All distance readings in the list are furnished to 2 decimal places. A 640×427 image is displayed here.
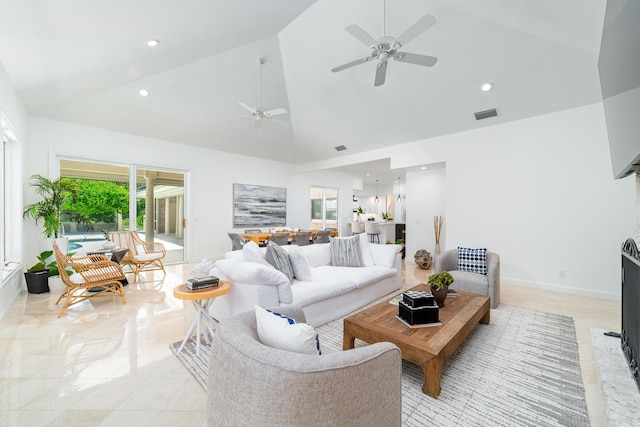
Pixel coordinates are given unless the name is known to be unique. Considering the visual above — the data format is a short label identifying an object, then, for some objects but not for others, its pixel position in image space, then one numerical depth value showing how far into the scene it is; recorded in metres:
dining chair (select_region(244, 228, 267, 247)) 7.49
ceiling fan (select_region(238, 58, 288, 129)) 4.40
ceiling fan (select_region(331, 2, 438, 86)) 2.52
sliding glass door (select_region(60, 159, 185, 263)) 5.29
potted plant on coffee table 2.59
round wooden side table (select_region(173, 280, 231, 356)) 2.35
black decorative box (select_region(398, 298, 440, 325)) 2.20
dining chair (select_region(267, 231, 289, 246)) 6.04
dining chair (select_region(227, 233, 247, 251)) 5.65
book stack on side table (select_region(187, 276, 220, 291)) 2.46
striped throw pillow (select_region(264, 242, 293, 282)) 3.21
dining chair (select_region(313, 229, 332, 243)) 6.96
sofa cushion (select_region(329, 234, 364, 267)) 4.06
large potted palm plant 4.44
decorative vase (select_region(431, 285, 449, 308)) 2.60
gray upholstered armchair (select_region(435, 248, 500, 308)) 3.47
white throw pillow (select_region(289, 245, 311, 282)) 3.32
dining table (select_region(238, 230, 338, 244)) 6.40
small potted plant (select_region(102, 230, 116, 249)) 4.48
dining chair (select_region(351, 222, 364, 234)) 9.39
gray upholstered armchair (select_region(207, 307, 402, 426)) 0.98
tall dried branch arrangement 6.30
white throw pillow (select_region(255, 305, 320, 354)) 1.20
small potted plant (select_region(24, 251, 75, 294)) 4.03
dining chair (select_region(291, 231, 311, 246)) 6.41
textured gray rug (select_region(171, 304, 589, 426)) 1.71
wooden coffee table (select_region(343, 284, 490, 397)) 1.86
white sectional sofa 2.65
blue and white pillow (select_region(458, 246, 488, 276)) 3.79
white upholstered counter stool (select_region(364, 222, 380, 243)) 8.45
